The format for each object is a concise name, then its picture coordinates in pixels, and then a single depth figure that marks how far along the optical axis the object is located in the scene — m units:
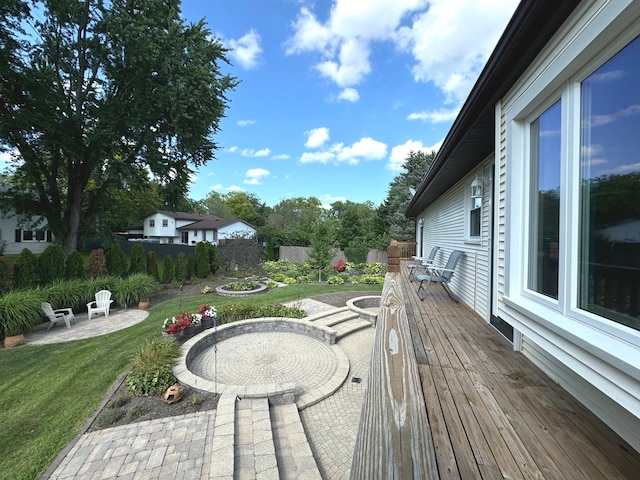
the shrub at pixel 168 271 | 12.35
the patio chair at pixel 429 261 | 7.72
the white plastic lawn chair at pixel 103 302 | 8.00
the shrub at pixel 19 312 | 5.94
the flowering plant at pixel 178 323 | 5.86
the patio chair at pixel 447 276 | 5.19
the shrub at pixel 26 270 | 7.87
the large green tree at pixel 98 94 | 11.56
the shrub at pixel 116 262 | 10.97
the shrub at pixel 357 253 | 19.77
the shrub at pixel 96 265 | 10.03
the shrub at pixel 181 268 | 12.88
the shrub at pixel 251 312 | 7.30
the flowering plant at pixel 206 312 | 6.74
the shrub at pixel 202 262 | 13.88
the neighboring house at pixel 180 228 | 32.16
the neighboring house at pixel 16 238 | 19.78
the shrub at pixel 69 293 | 7.52
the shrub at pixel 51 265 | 8.46
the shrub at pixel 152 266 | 11.85
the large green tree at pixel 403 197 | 24.50
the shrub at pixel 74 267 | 9.23
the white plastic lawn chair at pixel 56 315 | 6.77
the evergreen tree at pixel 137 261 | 11.46
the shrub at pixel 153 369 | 4.09
